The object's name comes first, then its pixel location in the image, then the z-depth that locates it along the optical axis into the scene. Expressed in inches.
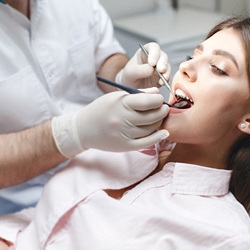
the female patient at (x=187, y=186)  38.7
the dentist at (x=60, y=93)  43.7
